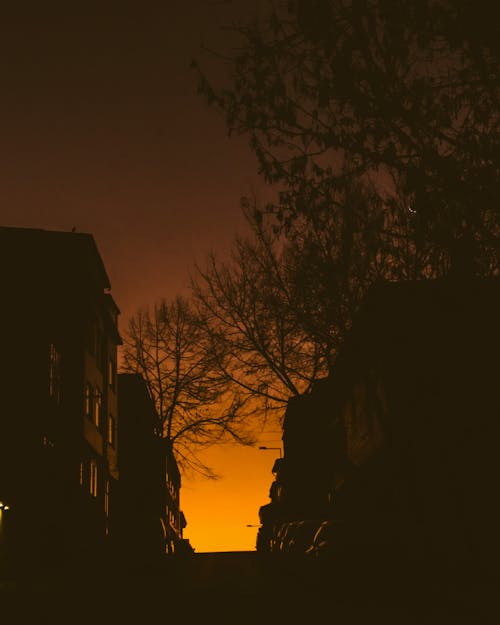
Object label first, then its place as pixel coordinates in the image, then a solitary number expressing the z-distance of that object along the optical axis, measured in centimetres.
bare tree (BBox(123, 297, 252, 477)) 4194
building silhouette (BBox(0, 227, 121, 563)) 3164
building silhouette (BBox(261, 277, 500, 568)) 2089
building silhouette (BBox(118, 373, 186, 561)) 4597
